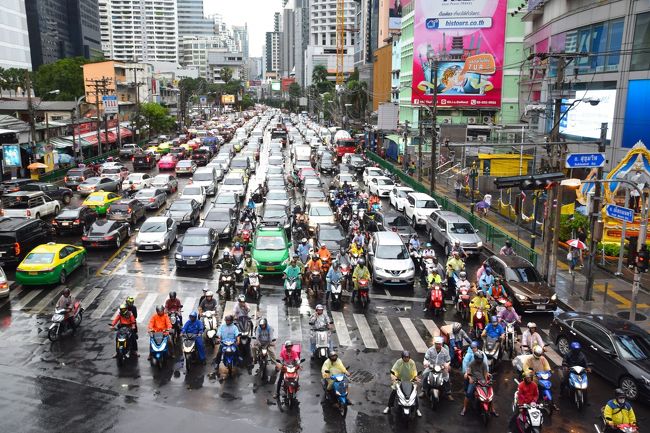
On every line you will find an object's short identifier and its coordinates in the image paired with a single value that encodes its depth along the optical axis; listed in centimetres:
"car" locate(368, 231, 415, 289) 2150
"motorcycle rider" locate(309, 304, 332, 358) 1451
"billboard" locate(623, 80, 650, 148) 3159
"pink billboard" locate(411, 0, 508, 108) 6494
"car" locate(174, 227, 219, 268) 2348
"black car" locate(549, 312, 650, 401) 1305
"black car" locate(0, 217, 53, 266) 2327
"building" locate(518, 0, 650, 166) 3192
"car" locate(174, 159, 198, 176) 5262
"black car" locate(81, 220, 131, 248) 2636
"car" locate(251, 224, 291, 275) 2256
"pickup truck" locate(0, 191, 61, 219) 3138
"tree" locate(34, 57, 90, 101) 9306
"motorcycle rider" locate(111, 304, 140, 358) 1498
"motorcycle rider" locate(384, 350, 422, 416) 1208
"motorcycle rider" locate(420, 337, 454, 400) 1264
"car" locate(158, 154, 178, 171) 5575
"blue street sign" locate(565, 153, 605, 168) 1884
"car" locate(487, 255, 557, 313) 1886
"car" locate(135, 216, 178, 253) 2586
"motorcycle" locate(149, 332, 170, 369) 1449
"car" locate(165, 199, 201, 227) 3054
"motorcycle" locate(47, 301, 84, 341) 1627
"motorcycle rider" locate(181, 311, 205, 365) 1456
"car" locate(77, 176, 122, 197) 4112
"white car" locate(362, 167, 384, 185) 4682
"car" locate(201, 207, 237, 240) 2812
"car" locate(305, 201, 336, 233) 2903
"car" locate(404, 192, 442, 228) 3212
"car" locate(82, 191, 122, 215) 3381
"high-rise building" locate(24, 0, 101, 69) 14288
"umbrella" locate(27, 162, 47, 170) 4644
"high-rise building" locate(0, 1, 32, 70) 10269
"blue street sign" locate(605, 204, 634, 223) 1823
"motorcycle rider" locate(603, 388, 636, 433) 1048
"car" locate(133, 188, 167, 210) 3568
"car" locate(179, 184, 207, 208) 3559
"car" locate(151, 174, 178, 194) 4150
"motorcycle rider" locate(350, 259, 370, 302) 1958
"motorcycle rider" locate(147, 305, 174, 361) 1464
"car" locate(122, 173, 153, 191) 4178
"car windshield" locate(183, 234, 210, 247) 2436
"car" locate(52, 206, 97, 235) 2895
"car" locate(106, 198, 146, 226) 3094
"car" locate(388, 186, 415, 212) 3606
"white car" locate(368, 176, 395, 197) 4269
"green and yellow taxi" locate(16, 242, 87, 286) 2062
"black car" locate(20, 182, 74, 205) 3666
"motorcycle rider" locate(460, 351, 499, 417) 1220
